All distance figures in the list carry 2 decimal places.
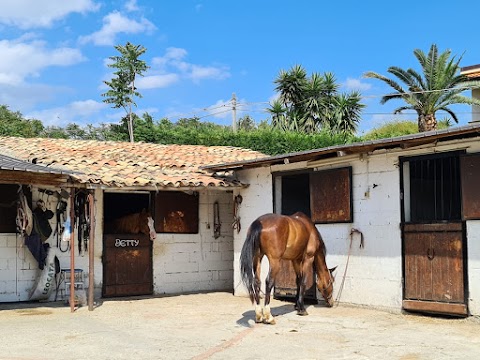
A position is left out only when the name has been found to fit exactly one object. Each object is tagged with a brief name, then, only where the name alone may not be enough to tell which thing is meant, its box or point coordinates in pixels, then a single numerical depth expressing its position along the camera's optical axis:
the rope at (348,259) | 9.77
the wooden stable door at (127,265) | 12.09
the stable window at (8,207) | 11.07
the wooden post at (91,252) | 10.09
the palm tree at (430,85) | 20.64
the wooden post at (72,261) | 9.98
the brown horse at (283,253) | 8.40
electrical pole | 31.44
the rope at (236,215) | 12.43
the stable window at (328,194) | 10.03
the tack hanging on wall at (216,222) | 13.40
